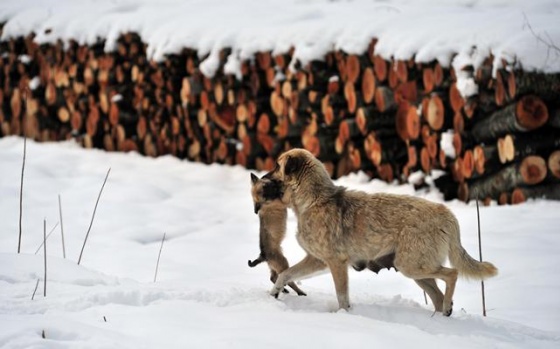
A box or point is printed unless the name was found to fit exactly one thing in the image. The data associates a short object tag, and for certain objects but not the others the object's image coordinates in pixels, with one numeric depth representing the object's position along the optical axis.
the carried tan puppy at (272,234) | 10.75
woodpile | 15.48
